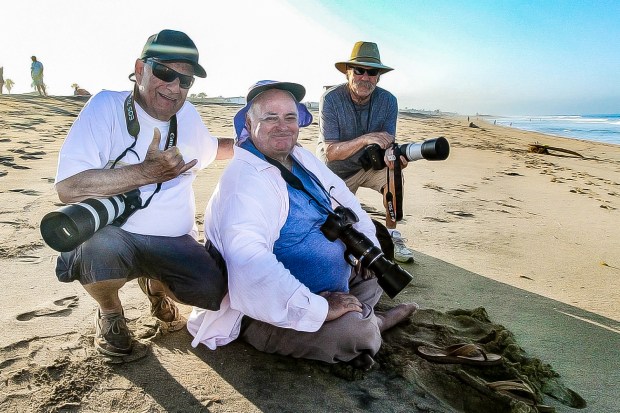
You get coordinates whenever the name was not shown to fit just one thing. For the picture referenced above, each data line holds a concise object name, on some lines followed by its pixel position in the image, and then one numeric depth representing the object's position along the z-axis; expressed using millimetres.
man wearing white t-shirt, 1954
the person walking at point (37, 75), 15477
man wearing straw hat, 3670
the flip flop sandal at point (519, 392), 1889
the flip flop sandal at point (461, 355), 2121
